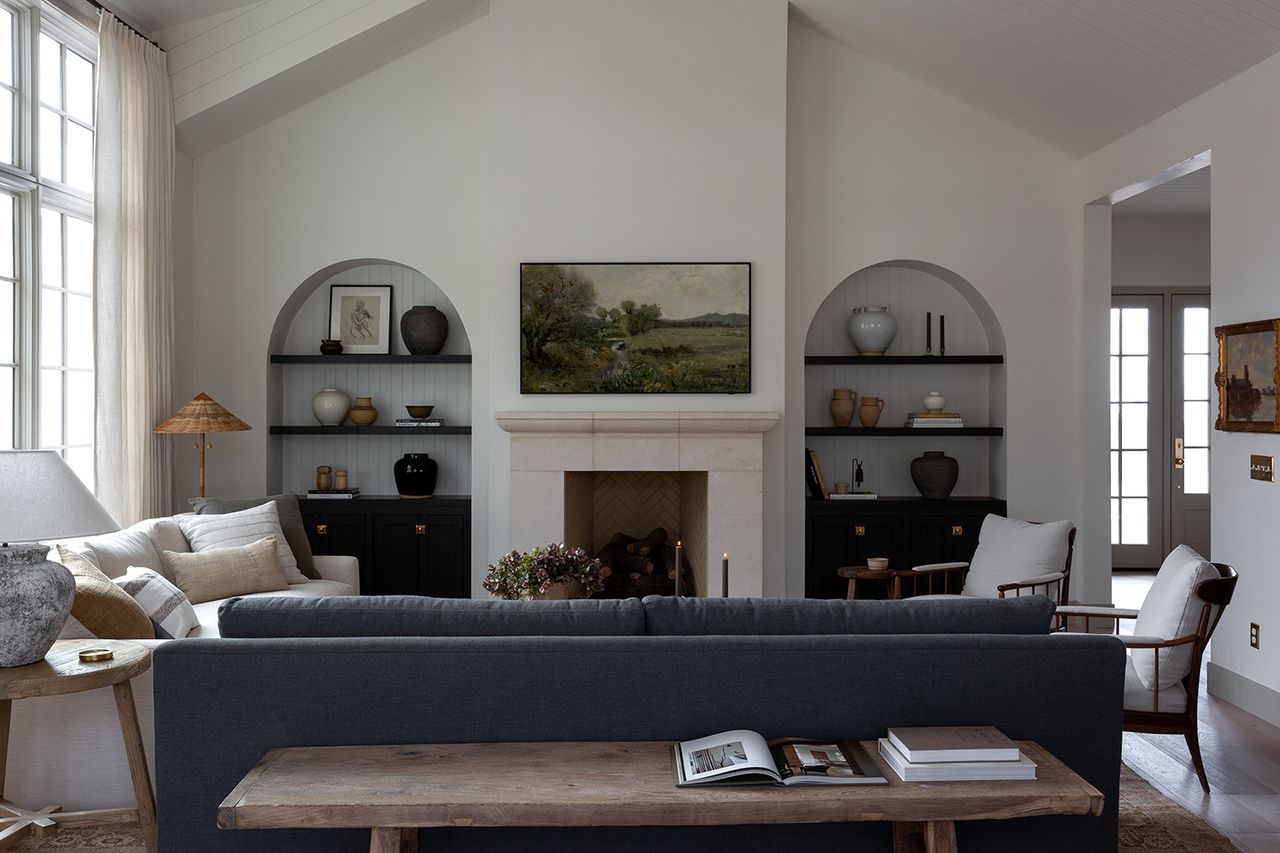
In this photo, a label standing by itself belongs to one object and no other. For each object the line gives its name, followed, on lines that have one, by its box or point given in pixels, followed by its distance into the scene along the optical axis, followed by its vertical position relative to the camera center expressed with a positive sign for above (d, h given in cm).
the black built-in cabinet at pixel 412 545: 641 -75
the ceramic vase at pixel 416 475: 654 -30
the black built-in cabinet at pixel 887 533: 650 -67
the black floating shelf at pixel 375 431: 657 -1
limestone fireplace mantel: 609 -19
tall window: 474 +100
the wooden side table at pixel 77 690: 278 -78
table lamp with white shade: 285 -35
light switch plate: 451 -16
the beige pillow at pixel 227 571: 470 -69
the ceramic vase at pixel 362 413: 670 +11
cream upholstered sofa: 321 -106
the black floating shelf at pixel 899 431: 669 +0
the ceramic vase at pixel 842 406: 677 +17
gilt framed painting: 449 +26
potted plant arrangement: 420 -62
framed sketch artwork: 686 +78
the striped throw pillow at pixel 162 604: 372 -67
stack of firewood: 657 -92
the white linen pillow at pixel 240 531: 505 -53
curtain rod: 523 +227
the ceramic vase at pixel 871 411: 676 +14
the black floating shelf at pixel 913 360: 671 +49
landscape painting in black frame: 622 +65
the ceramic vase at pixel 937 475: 664 -29
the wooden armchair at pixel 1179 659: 356 -82
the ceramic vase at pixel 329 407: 668 +15
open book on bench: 222 -77
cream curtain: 527 +87
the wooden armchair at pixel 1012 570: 488 -73
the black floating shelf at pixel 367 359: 660 +47
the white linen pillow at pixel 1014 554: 493 -62
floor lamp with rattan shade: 561 +5
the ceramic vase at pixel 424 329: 663 +68
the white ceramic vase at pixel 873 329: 673 +70
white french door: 853 +8
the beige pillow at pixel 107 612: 338 -63
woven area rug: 317 -135
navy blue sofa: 249 -68
